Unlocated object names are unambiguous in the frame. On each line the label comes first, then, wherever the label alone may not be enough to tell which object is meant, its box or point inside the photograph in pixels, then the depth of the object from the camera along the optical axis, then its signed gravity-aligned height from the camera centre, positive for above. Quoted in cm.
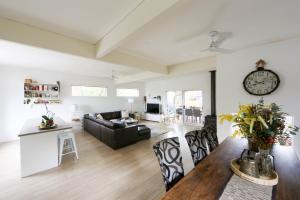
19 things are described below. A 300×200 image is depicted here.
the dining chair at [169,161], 140 -71
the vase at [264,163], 117 -60
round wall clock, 290 +38
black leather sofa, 389 -113
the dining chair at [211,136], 206 -63
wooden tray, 110 -71
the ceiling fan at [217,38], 243 +118
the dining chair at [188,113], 681 -81
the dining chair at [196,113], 652 -77
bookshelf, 496 +28
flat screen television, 834 -63
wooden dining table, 99 -73
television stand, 795 -119
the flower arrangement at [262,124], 116 -24
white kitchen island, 260 -104
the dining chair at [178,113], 737 -86
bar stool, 303 -99
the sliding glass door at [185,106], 662 -43
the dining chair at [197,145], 181 -67
